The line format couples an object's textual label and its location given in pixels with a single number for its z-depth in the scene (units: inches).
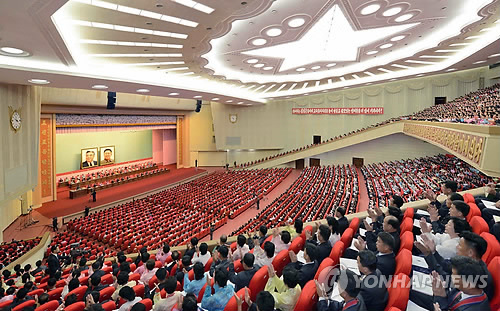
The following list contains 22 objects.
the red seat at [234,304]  82.5
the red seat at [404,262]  86.6
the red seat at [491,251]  83.5
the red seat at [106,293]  128.6
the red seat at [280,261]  118.1
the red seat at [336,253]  108.1
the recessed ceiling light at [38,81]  341.6
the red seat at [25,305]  126.7
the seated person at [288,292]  86.0
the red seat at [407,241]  104.8
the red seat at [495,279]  67.0
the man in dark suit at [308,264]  104.2
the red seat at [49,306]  122.3
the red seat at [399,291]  72.4
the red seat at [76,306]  111.9
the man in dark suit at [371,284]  76.2
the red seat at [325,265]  98.0
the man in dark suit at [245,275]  107.8
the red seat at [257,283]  98.9
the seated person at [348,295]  70.6
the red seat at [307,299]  80.0
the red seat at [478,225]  105.0
